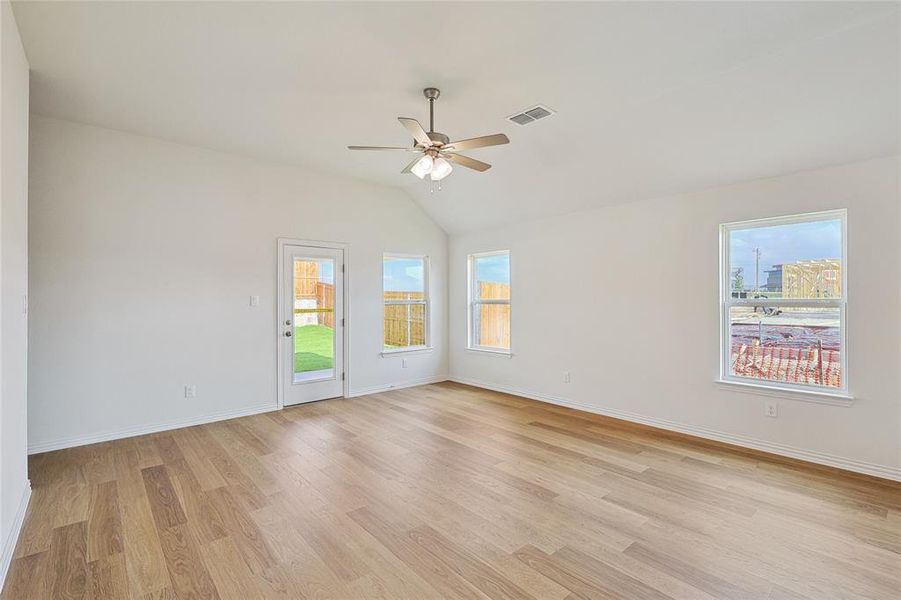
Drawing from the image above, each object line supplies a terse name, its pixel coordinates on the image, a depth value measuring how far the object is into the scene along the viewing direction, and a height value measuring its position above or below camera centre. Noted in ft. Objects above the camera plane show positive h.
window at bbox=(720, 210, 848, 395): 11.61 -0.03
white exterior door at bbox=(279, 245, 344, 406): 17.16 -1.02
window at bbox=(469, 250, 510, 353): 20.42 -0.06
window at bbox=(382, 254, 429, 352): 20.70 -0.12
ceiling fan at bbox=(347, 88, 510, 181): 9.39 +3.56
